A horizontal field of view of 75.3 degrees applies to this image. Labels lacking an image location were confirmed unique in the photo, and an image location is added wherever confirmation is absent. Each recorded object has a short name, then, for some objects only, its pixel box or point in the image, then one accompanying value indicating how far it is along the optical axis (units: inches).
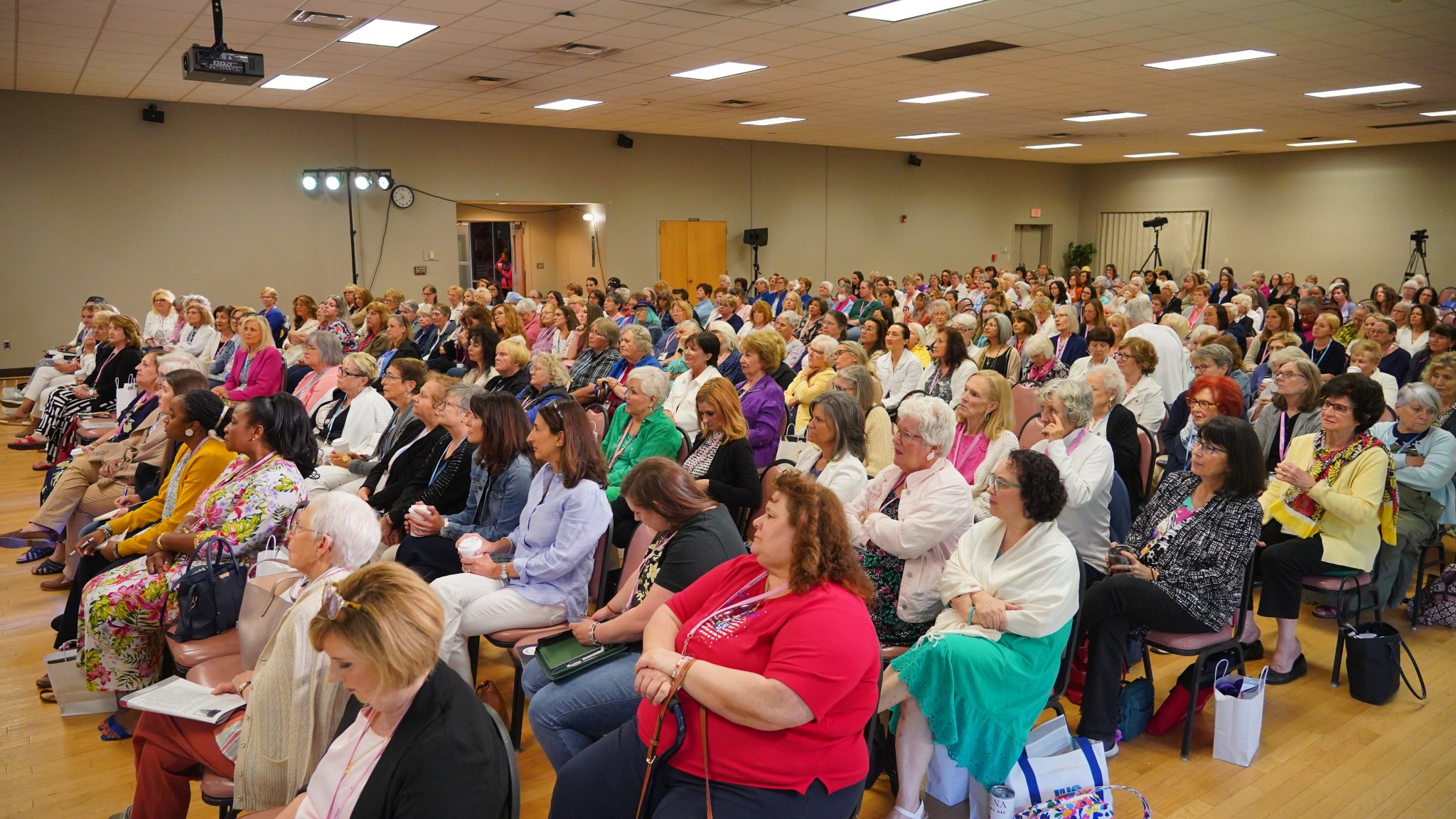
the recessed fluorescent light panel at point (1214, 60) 315.6
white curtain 825.5
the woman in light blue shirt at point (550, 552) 124.2
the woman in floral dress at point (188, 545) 133.5
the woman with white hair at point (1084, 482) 140.6
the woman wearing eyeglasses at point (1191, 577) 123.1
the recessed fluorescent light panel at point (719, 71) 345.1
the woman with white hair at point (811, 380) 224.4
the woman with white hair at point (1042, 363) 255.6
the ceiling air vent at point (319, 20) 256.7
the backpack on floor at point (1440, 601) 172.7
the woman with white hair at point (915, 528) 115.8
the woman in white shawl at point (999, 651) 101.5
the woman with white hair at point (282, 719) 88.0
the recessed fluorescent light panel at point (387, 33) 275.4
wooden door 650.2
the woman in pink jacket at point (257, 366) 267.0
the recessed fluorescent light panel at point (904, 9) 248.4
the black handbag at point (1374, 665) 141.4
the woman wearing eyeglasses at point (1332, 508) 142.4
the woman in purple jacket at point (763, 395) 191.5
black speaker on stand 667.4
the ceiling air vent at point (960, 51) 302.0
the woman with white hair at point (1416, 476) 156.3
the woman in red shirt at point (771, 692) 78.5
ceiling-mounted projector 236.4
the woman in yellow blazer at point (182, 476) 148.6
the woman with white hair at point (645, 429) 177.5
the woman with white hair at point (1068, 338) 301.4
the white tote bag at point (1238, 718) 123.3
